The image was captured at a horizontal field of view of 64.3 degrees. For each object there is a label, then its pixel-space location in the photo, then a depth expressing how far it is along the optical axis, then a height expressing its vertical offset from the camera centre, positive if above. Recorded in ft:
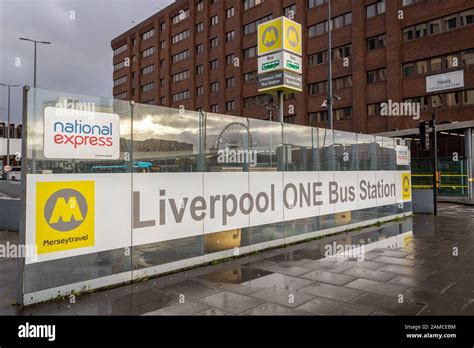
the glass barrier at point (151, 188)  18.01 -0.31
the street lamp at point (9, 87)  125.29 +33.66
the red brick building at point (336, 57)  103.30 +43.92
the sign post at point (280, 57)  38.70 +13.09
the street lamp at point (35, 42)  88.99 +34.49
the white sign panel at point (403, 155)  49.14 +3.47
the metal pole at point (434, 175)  51.47 +0.74
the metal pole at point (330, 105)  72.13 +14.89
